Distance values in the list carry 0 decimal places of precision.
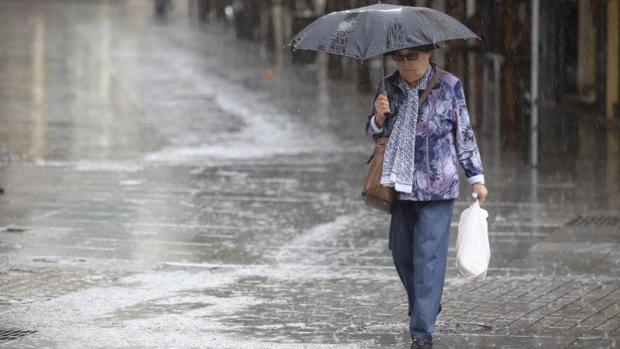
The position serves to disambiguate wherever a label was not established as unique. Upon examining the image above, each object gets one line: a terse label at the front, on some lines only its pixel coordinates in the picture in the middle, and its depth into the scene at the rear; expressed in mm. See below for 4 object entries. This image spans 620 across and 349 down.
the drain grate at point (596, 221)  24516
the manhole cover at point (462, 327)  16437
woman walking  15297
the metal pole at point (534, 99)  31781
